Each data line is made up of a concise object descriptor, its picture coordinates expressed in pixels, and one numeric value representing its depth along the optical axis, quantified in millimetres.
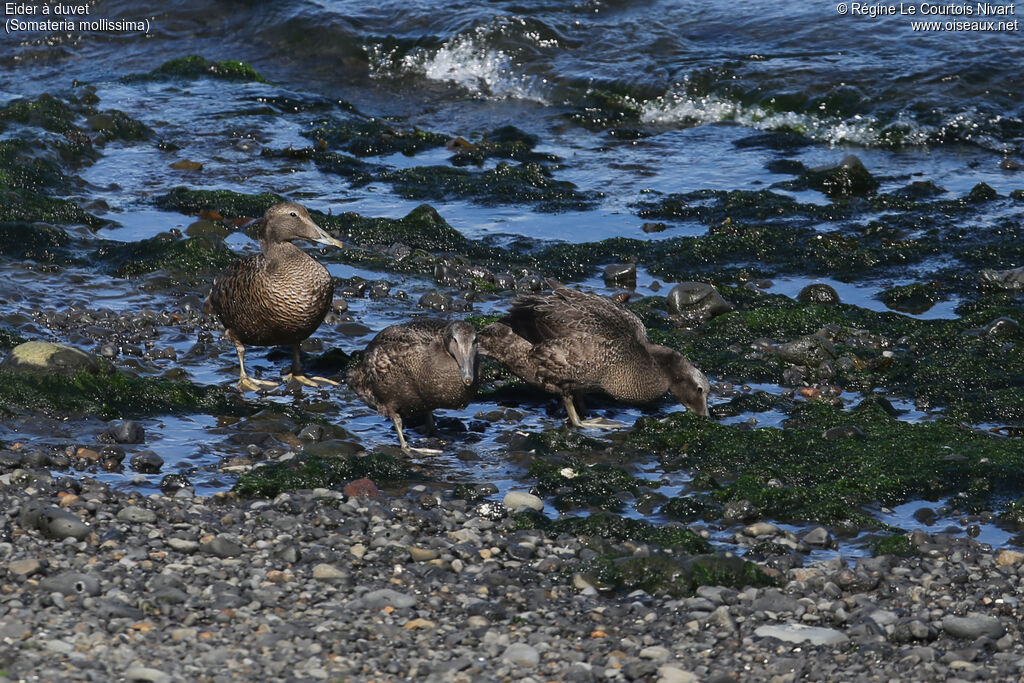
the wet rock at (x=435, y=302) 22062
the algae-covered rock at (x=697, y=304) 21578
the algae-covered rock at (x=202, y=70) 39062
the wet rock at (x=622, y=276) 23359
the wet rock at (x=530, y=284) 22953
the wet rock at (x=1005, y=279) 22344
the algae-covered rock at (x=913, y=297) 22234
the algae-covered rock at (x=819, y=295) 22281
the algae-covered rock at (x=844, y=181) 28094
